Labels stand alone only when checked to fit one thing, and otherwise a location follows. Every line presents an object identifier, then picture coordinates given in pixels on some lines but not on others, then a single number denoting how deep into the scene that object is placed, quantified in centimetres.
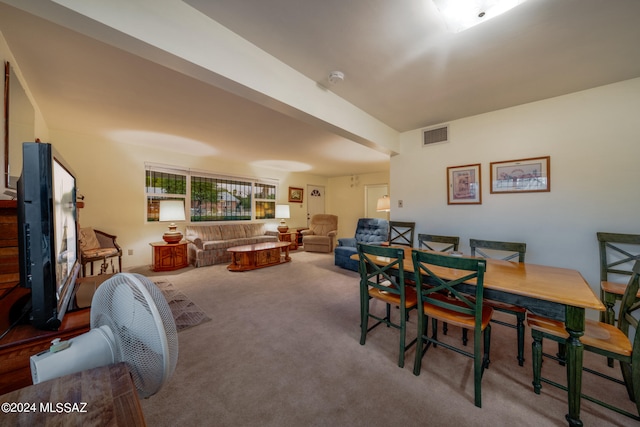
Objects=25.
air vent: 323
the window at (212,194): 472
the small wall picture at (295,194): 721
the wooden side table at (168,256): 425
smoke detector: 207
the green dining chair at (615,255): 208
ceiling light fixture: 138
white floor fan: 65
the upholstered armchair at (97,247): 335
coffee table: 443
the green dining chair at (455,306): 139
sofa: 464
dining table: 125
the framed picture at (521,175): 256
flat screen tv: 85
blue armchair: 446
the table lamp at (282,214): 638
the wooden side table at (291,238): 634
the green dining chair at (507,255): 173
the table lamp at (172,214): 426
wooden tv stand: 80
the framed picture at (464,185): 297
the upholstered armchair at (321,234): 611
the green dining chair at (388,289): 172
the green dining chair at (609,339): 121
